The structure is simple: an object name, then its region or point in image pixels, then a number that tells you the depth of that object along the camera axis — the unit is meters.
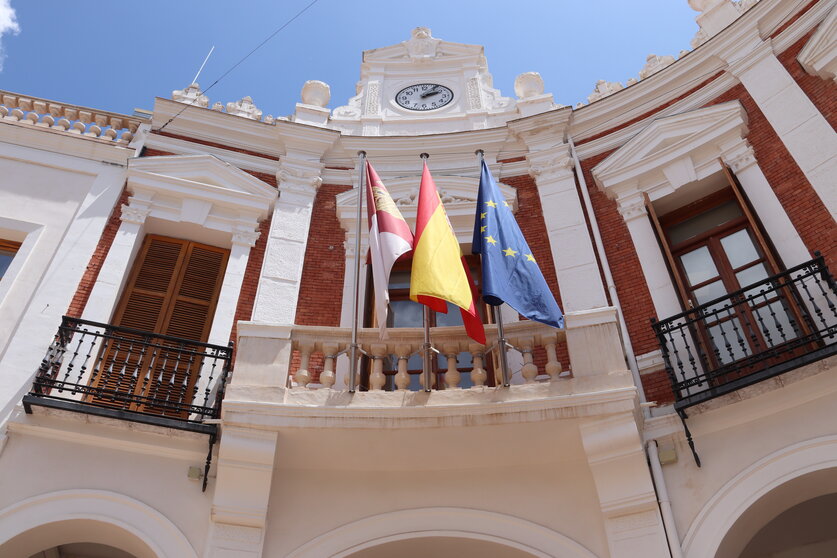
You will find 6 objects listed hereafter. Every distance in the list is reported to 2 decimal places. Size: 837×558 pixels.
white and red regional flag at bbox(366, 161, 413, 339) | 7.33
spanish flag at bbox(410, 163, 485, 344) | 7.07
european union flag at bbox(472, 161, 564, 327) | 7.17
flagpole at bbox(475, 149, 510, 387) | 6.85
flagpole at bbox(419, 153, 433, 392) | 6.96
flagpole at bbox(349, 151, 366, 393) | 6.89
